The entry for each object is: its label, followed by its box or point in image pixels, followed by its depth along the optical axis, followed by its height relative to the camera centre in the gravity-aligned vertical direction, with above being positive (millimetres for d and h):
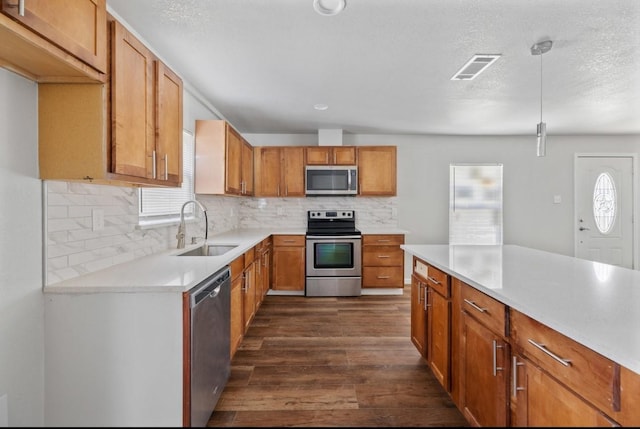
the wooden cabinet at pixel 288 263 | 4328 -663
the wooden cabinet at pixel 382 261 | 4375 -643
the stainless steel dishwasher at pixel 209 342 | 1596 -714
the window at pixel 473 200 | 5102 +207
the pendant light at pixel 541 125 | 2207 +619
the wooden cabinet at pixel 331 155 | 4641 +823
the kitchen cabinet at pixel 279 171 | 4672 +602
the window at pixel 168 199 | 2410 +114
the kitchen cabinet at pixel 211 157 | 3293 +562
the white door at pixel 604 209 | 5113 +70
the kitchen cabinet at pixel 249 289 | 2820 -702
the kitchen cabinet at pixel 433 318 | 1955 -704
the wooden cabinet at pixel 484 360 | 1386 -681
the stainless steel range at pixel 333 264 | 4316 -675
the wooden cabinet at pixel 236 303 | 2441 -703
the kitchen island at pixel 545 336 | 929 -434
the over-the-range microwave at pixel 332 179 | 4609 +479
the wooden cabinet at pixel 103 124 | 1449 +407
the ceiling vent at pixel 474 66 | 2394 +1142
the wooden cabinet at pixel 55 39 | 1043 +609
